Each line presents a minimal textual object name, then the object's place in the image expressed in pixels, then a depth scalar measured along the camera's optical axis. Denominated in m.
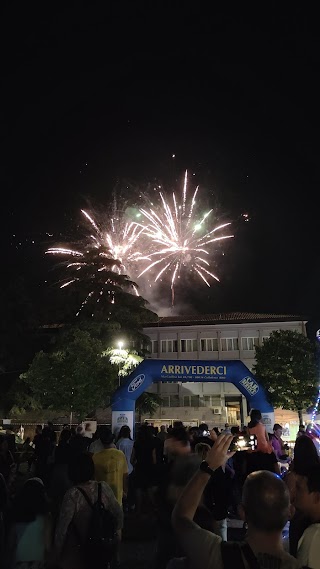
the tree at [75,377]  26.73
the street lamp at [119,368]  28.33
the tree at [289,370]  32.19
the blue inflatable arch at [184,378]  17.50
